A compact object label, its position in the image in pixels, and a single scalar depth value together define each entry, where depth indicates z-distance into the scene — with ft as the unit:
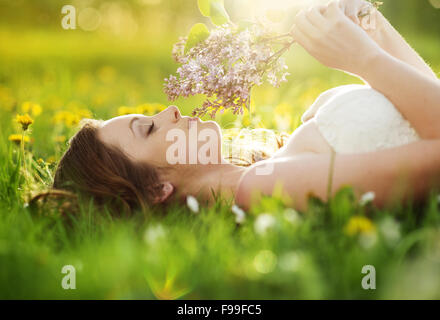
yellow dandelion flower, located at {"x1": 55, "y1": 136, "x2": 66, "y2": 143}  10.62
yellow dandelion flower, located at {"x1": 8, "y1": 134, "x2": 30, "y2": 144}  8.82
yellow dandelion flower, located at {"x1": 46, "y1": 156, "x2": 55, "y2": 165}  9.65
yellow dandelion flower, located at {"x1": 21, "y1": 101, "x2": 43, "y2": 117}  10.63
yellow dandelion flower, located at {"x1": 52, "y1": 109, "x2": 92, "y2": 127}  10.52
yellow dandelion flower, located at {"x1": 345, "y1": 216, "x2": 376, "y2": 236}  4.60
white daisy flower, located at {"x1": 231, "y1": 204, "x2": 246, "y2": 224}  5.98
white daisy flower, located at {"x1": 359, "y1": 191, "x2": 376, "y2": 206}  5.48
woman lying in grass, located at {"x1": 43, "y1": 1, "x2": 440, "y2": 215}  5.84
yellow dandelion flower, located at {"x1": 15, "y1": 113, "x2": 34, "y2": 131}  7.88
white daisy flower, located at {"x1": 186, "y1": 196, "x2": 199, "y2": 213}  6.40
